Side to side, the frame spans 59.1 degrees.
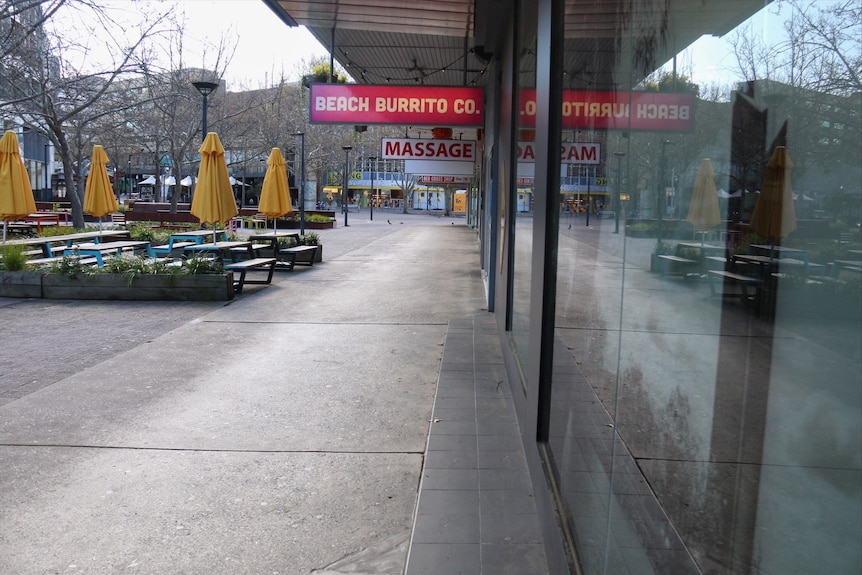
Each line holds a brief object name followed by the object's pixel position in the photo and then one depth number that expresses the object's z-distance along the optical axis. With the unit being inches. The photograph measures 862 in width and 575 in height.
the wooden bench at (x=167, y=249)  686.5
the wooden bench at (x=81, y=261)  536.1
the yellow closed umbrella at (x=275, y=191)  790.5
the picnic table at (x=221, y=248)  610.9
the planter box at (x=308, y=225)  1563.7
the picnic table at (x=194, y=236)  772.9
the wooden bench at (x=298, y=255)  681.6
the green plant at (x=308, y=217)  1613.7
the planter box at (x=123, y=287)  491.2
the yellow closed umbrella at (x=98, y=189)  746.8
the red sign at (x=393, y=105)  407.5
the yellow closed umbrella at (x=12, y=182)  615.5
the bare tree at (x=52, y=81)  692.7
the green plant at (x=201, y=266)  510.3
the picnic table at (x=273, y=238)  709.8
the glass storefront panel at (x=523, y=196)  208.7
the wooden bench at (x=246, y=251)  631.2
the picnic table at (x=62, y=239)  639.1
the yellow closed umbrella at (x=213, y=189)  613.3
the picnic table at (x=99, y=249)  585.6
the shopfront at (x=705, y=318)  38.5
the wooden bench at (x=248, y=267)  528.4
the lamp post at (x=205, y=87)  789.1
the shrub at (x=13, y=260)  515.8
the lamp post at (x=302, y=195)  1254.7
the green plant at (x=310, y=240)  773.3
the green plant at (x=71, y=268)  497.7
